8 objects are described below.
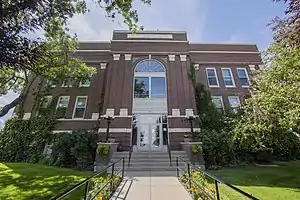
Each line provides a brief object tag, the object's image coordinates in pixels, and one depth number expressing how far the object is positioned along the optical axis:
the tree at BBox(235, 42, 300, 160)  4.40
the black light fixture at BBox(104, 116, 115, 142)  8.70
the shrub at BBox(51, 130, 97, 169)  8.02
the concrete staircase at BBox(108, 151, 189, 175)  6.80
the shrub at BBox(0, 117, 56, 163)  9.41
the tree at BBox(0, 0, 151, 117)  2.95
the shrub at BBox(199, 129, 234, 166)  8.10
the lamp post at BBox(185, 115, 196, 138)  8.84
